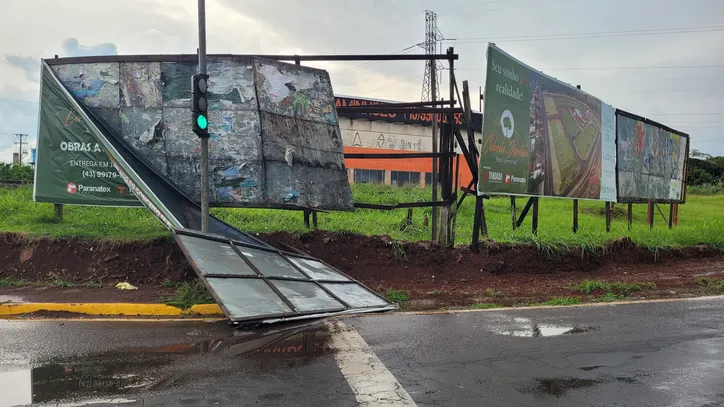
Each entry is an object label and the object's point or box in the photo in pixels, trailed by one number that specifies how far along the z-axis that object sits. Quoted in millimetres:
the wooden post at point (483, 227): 12706
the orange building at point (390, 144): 34812
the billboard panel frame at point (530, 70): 10633
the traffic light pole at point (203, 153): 8570
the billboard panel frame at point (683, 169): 16281
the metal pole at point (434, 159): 11547
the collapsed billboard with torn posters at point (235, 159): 8531
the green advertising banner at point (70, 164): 10578
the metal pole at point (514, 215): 13934
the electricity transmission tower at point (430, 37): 48625
